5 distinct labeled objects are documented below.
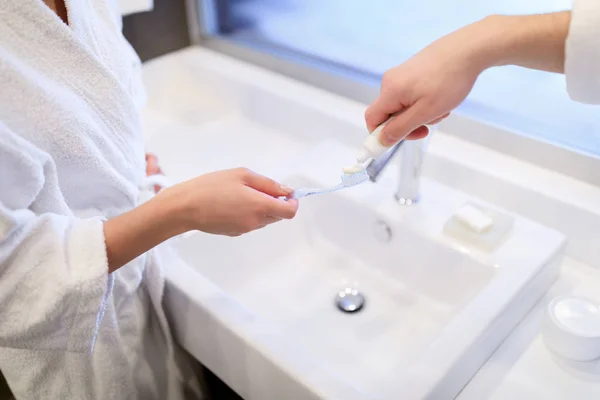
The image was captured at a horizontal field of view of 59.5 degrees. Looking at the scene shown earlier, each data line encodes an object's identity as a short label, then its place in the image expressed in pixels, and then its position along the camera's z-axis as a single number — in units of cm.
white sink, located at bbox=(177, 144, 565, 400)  69
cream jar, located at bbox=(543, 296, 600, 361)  68
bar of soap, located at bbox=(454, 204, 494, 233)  80
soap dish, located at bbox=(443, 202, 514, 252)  80
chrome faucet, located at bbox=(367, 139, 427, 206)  78
